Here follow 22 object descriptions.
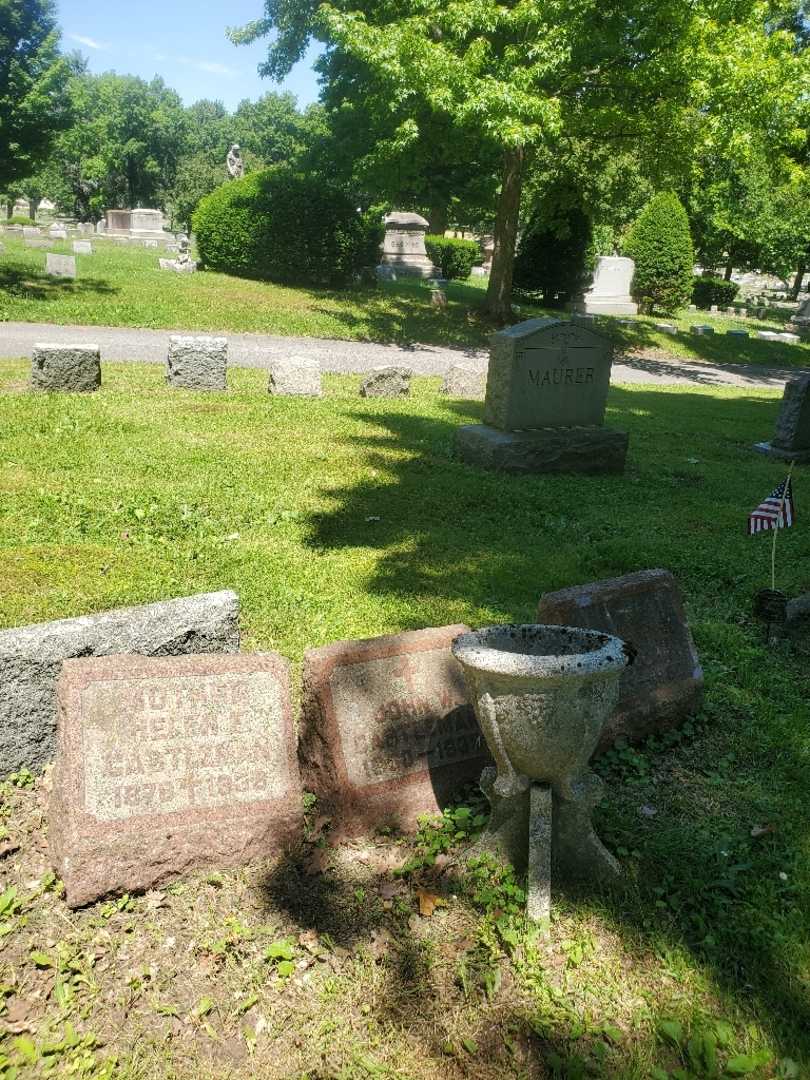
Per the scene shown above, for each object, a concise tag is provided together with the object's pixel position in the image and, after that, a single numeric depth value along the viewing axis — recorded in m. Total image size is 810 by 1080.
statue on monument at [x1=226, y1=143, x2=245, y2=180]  34.03
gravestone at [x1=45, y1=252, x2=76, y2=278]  19.73
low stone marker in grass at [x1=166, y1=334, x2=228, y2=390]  11.19
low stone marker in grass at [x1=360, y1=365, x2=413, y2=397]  12.25
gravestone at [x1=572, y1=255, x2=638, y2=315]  26.33
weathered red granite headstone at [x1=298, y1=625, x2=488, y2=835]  3.54
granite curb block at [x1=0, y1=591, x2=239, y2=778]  3.54
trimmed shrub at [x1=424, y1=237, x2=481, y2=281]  32.09
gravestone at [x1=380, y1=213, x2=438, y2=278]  32.00
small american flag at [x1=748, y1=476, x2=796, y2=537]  5.50
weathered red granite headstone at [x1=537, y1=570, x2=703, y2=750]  4.16
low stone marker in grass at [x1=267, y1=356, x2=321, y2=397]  11.62
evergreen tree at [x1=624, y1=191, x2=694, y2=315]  27.34
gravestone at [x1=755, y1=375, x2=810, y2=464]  10.67
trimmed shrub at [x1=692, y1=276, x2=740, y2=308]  33.27
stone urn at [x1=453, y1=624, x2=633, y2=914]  2.81
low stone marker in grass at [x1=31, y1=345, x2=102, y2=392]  10.11
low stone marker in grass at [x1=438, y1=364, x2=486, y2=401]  13.27
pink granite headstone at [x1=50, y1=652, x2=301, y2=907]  3.12
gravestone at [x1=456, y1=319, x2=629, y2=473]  8.91
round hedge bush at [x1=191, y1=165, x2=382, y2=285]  21.89
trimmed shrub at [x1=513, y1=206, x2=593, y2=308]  24.66
